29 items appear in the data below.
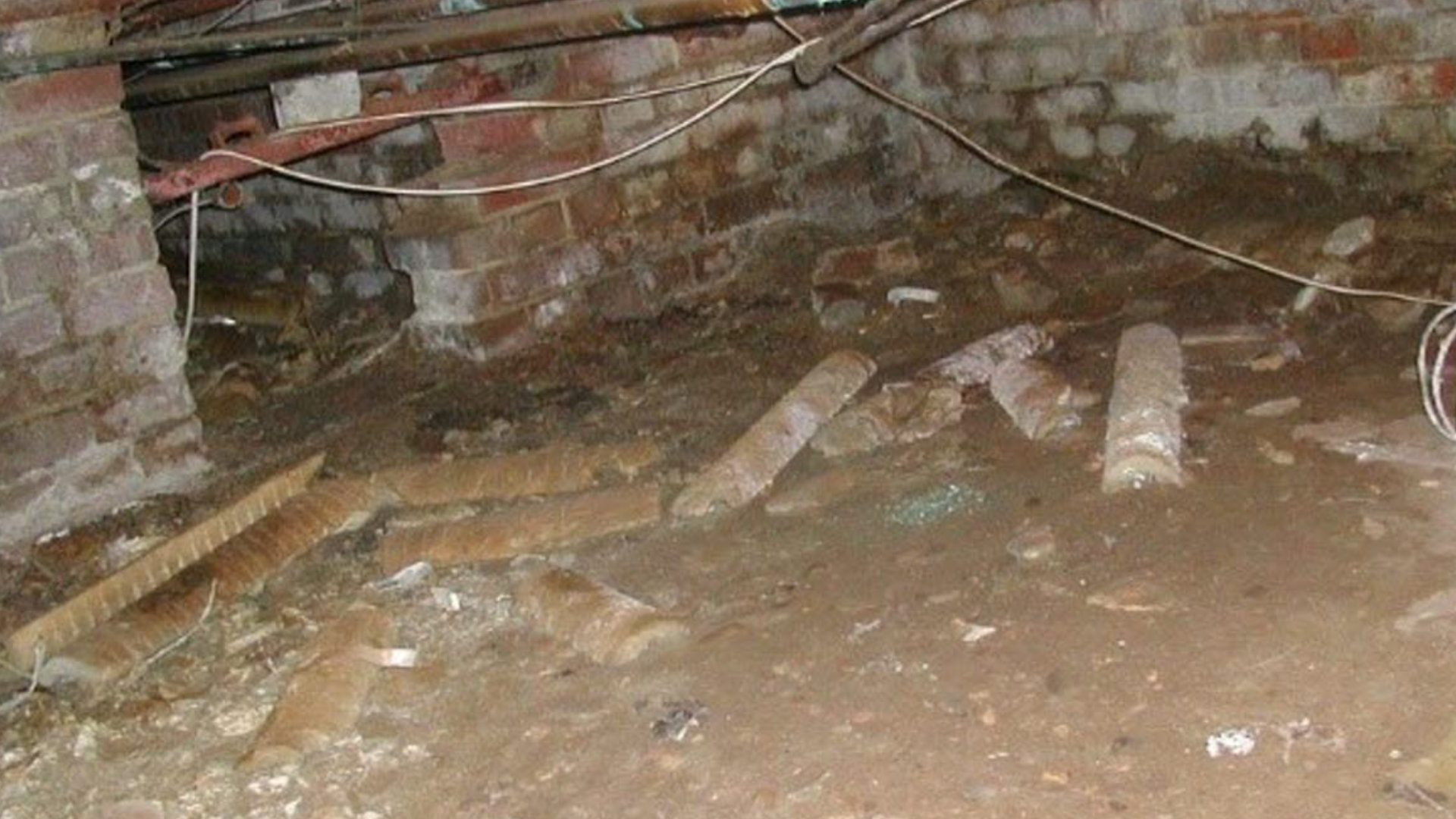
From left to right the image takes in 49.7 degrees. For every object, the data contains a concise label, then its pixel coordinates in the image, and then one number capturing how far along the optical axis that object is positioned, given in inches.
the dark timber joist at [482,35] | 115.3
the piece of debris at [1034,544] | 106.9
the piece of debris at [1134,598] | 97.4
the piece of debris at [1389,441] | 109.7
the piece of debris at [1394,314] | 135.9
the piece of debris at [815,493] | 123.2
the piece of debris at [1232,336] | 137.9
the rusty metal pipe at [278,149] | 150.9
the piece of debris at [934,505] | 116.9
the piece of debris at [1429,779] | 75.2
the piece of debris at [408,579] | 120.3
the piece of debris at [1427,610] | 89.9
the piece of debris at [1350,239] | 152.3
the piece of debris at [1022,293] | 159.5
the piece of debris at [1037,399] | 127.6
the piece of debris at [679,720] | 93.5
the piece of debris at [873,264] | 175.9
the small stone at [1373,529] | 100.7
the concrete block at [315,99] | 156.7
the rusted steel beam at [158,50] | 131.3
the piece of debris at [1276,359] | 132.4
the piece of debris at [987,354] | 140.3
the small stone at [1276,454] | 114.1
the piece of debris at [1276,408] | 122.8
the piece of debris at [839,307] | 165.0
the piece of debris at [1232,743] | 81.3
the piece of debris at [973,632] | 97.7
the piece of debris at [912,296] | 166.4
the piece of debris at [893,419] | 131.8
